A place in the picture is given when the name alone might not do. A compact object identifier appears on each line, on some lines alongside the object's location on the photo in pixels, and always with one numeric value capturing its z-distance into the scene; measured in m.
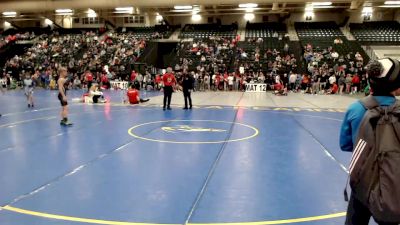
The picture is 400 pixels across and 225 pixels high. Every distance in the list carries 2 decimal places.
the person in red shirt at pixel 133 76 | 24.86
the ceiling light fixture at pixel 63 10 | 35.77
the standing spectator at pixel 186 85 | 13.91
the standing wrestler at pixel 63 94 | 9.88
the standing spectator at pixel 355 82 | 22.47
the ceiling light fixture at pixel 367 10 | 35.69
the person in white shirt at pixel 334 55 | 26.69
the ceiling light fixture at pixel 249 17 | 38.60
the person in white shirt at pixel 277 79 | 24.09
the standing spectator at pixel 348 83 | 22.64
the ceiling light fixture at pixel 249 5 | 32.54
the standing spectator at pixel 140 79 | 25.09
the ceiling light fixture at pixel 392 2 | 31.40
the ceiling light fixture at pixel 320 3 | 31.80
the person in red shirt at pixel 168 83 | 13.53
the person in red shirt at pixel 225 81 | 25.06
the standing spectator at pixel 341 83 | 22.53
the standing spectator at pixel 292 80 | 23.89
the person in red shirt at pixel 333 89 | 22.19
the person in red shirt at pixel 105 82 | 25.69
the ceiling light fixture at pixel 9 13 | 37.30
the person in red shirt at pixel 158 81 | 24.58
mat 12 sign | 24.23
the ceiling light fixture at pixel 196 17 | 39.34
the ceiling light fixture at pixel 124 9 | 34.47
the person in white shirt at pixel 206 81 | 25.04
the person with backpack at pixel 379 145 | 2.12
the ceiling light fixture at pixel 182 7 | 33.01
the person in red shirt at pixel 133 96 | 15.86
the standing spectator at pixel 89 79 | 24.25
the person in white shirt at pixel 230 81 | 24.72
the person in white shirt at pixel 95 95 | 16.13
